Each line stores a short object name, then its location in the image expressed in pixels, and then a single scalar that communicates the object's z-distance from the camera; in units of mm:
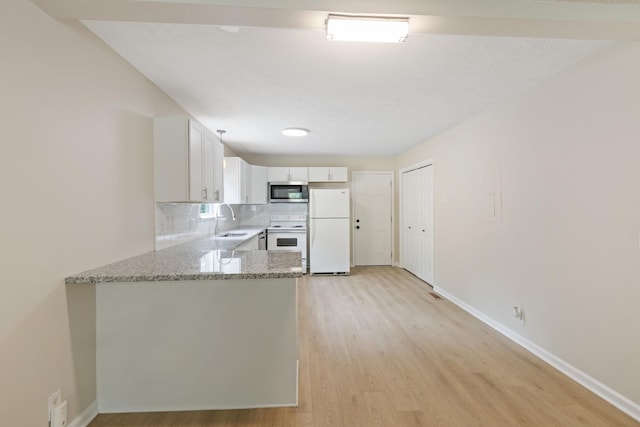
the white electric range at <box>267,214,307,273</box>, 5734
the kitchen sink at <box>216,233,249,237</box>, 4336
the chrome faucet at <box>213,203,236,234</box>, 4314
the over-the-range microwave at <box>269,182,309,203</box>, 5922
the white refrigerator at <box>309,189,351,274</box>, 5633
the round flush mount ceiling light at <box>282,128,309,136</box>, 4078
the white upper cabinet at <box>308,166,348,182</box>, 6008
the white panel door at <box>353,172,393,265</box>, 6336
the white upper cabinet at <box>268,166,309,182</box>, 5961
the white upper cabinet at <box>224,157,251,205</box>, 4719
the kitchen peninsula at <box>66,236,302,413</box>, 1951
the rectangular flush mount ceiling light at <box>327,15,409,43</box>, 1523
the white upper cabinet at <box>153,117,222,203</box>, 2557
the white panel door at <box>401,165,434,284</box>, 4922
